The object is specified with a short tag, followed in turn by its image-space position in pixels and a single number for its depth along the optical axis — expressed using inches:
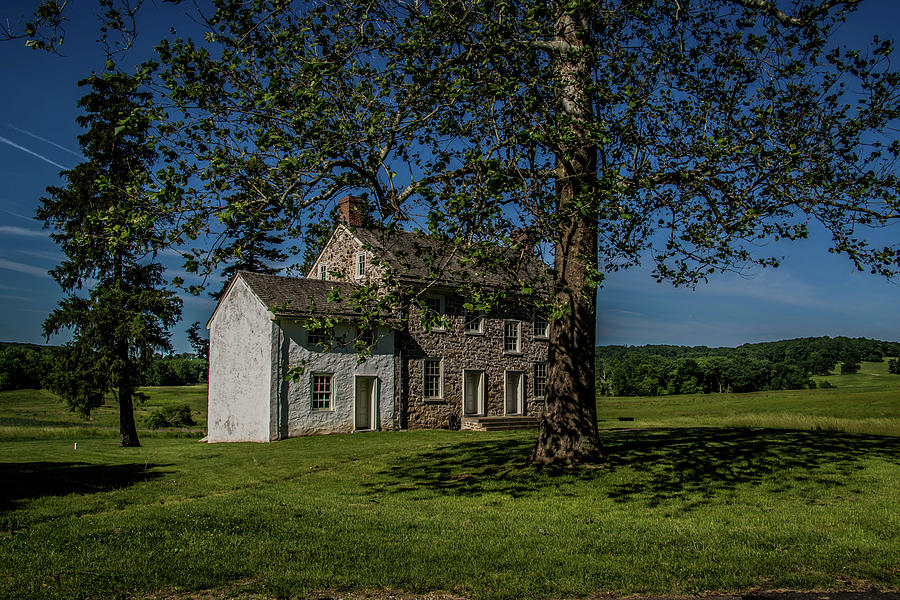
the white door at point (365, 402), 1054.4
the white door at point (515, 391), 1241.4
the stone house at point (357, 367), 983.6
